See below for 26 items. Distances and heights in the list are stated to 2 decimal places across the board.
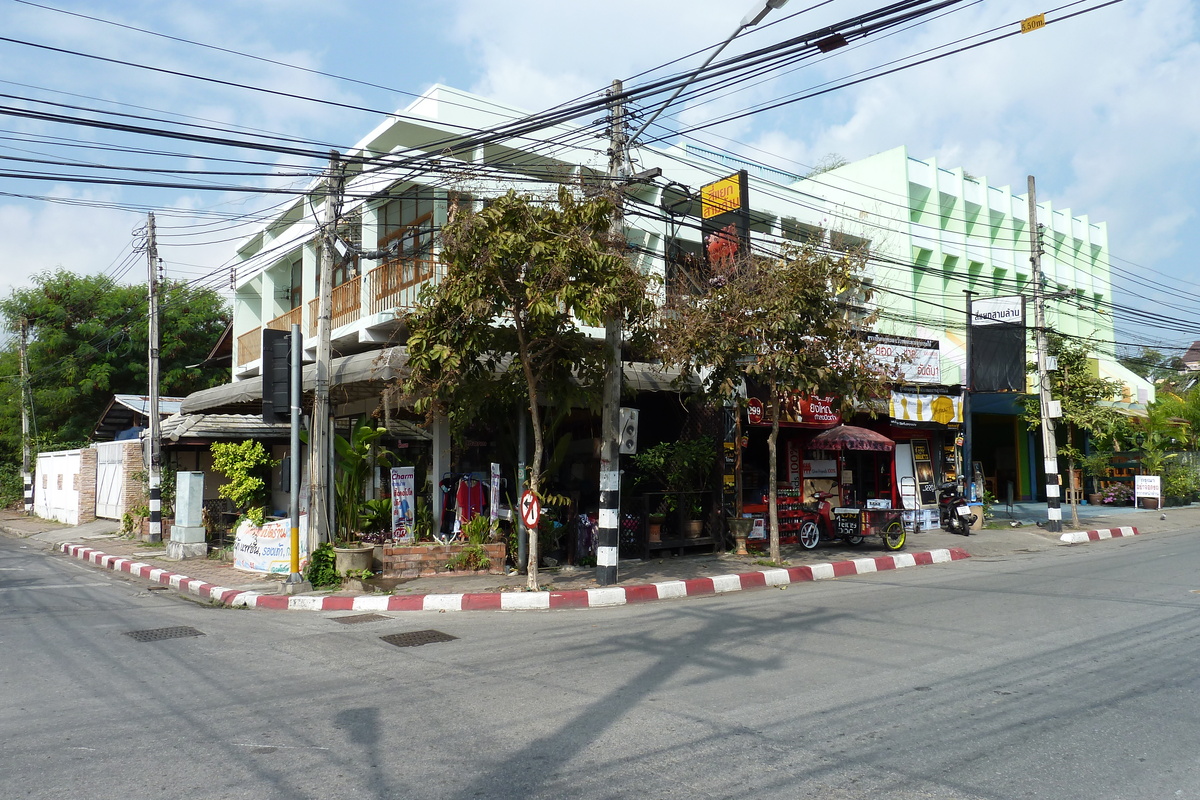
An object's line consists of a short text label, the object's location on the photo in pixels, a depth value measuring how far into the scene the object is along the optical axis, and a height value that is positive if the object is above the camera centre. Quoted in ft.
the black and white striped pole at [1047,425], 64.39 +3.38
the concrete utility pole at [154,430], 61.11 +3.95
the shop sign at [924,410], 62.08 +4.60
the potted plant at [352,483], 43.32 -0.15
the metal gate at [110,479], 78.74 +0.55
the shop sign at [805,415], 51.65 +3.78
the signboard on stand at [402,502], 44.27 -1.26
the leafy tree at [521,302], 33.65 +7.38
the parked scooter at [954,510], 61.77 -3.16
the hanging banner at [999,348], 65.98 +9.79
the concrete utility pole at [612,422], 38.37 +2.54
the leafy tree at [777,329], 41.06 +7.26
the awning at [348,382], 41.32 +5.94
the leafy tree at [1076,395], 67.77 +6.02
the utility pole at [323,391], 40.93 +4.48
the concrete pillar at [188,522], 52.90 -2.57
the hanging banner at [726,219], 48.29 +16.84
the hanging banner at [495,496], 43.91 -1.00
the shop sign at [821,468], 59.93 +0.25
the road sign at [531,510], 37.11 -1.52
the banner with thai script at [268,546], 43.34 -3.52
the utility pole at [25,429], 102.78 +7.18
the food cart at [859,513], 52.44 -2.76
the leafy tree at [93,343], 105.50 +18.38
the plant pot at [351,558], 39.81 -3.82
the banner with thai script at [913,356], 61.23 +8.77
